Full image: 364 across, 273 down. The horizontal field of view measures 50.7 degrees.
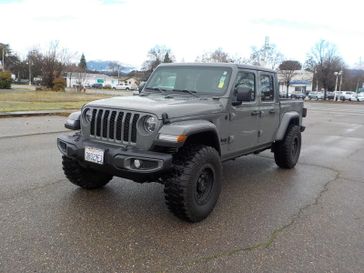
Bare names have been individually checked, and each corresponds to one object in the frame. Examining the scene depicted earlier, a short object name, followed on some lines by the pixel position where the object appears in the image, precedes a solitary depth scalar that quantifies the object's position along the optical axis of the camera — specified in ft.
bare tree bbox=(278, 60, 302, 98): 212.39
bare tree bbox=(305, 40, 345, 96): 185.06
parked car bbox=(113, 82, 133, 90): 250.35
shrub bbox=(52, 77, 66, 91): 131.64
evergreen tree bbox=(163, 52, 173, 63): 233.68
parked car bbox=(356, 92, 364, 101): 197.32
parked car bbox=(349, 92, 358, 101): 198.08
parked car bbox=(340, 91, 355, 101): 197.26
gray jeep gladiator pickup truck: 13.26
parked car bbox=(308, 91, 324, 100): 198.08
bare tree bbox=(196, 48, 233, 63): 191.31
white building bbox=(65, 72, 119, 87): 171.57
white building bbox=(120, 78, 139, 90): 322.01
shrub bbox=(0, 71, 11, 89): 137.59
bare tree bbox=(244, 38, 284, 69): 181.27
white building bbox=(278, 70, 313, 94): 266.98
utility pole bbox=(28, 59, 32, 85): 236.04
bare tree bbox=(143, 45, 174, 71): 245.04
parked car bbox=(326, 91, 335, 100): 198.39
